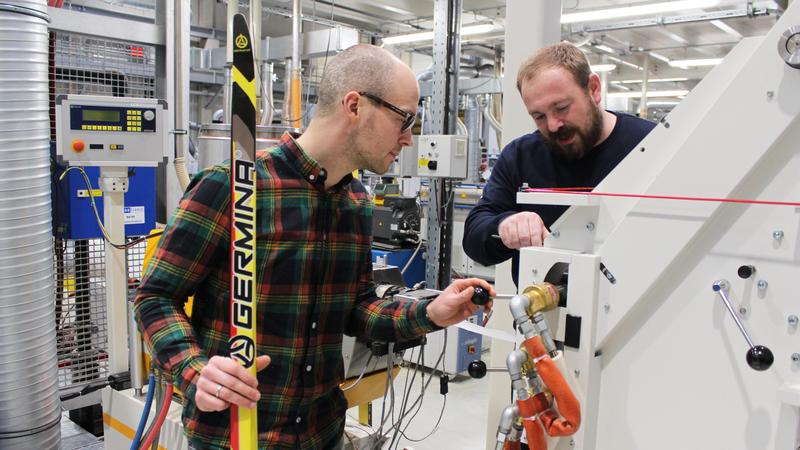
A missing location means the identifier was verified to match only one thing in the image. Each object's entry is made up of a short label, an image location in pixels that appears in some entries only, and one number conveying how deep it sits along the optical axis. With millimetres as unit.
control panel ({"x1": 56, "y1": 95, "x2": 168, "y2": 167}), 2430
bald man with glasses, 1233
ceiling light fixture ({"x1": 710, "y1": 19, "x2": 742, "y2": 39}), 7441
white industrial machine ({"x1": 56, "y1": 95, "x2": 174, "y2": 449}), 2410
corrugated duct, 2234
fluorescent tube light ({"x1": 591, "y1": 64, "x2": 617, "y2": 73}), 8648
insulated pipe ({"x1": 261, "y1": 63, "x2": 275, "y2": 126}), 3752
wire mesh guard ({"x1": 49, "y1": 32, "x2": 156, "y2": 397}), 3008
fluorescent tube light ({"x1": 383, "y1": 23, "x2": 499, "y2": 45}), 7180
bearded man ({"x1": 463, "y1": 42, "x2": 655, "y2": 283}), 1524
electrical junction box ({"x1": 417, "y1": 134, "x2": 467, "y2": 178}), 3734
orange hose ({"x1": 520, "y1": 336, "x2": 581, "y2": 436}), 1001
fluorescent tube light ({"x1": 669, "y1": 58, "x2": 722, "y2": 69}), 9133
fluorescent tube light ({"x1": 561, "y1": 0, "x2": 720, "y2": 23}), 5609
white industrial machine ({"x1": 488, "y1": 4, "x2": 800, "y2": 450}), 914
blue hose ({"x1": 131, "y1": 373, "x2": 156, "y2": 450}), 1999
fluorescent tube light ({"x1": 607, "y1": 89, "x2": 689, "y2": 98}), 12055
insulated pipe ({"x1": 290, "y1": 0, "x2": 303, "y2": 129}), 4020
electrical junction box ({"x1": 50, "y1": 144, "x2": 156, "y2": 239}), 2824
